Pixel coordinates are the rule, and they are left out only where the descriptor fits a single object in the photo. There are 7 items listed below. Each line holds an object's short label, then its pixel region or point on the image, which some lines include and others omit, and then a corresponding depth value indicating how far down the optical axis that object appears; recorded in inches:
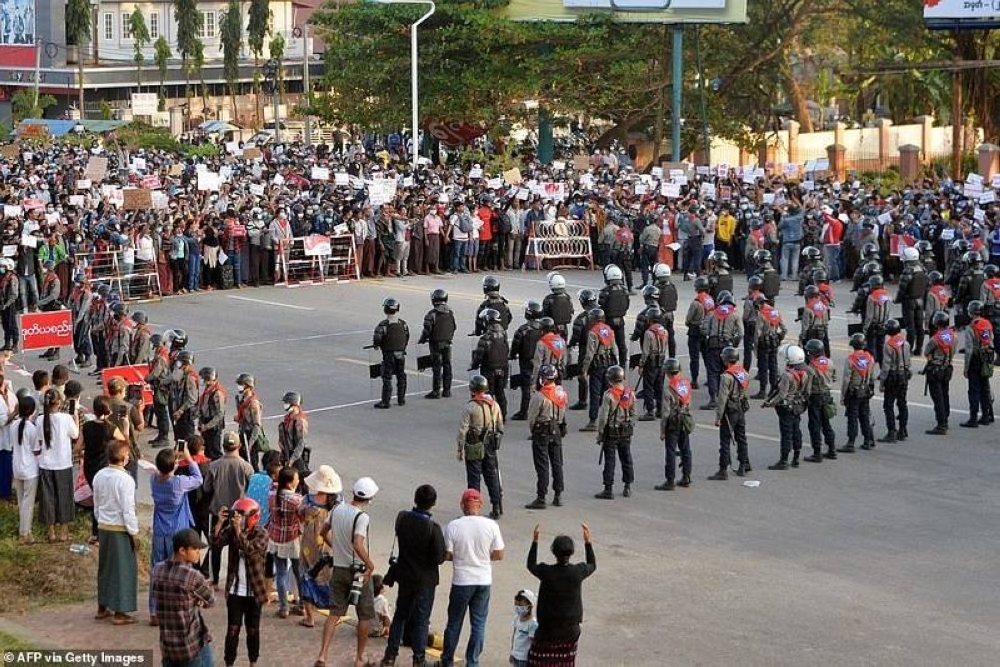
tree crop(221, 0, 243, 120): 3991.1
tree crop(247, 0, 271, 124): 4094.5
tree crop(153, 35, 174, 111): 3961.6
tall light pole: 1804.9
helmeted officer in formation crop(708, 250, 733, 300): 1048.8
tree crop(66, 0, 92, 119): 4074.8
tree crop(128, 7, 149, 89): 4175.7
